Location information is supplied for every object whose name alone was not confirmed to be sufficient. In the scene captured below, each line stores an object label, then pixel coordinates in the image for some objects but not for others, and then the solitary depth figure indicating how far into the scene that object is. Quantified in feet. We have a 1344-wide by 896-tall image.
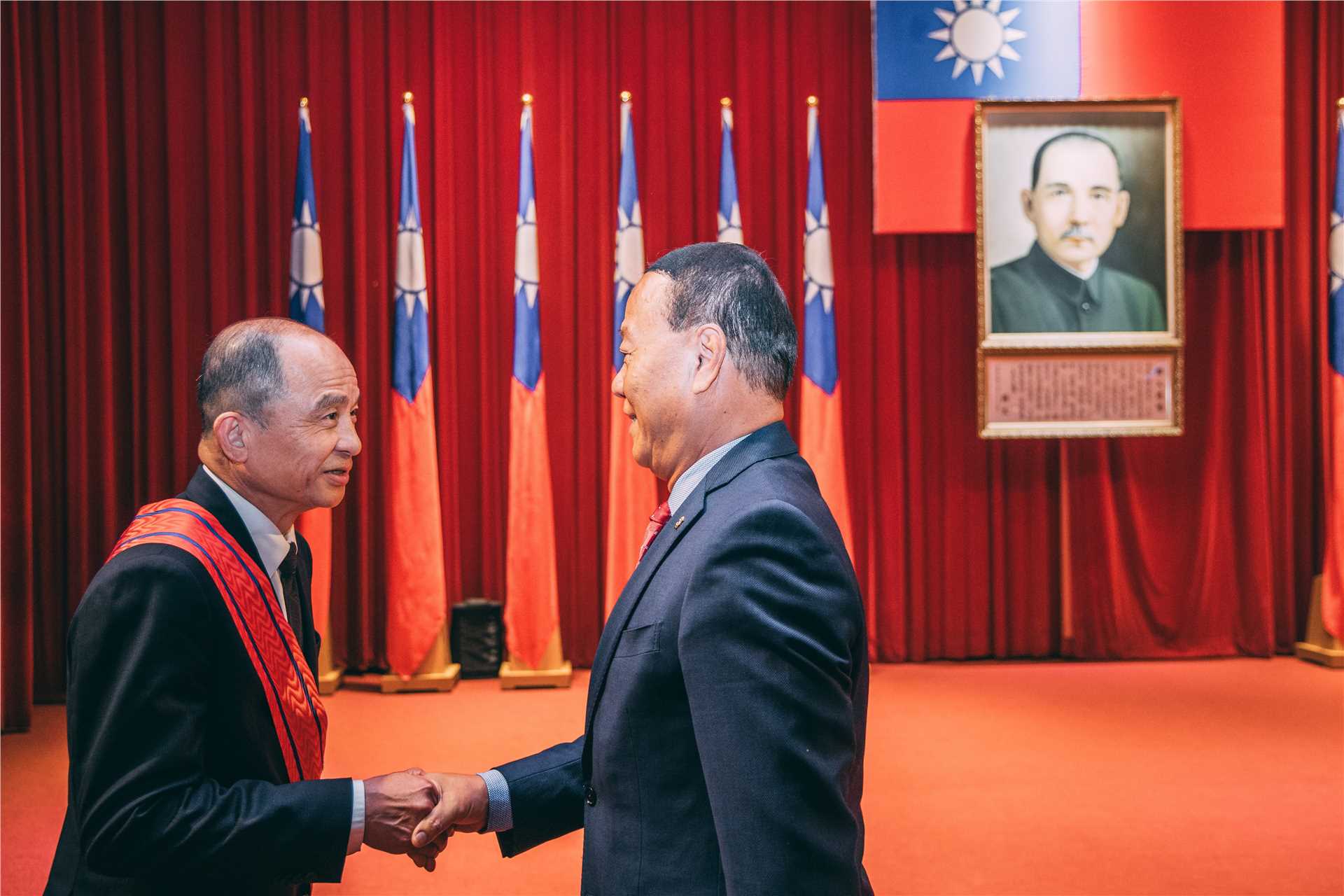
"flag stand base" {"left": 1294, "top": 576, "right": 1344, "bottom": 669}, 18.95
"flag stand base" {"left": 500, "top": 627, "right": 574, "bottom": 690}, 17.74
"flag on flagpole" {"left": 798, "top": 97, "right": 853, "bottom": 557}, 18.11
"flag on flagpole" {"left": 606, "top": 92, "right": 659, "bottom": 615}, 17.99
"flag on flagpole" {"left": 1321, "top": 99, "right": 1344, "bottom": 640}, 18.62
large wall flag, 18.20
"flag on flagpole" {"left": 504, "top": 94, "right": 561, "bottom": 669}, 17.90
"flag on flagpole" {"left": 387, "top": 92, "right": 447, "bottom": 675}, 17.87
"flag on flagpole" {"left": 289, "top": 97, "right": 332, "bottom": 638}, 17.57
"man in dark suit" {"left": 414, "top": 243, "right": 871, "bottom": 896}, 3.84
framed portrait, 18.51
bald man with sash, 4.60
